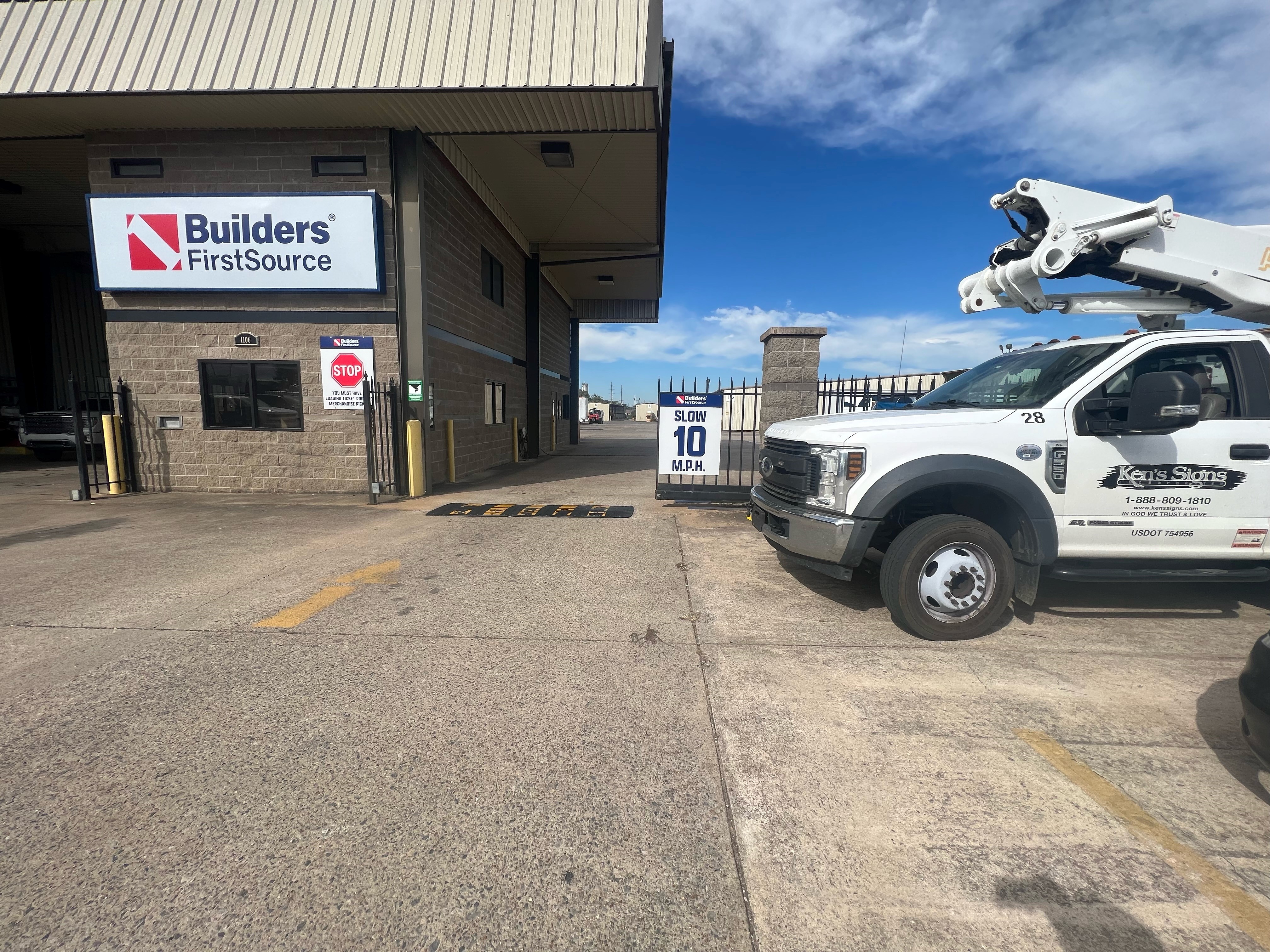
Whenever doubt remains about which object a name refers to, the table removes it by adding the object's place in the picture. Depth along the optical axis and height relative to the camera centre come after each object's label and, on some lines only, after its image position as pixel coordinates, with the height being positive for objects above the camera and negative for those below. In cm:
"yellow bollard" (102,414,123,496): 898 -59
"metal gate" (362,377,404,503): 870 -46
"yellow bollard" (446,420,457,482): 1031 -57
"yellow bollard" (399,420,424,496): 909 -75
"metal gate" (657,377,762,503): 838 -111
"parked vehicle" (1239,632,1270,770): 201 -101
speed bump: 773 -138
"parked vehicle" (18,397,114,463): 1389 -61
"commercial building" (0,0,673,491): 748 +412
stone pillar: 796 +76
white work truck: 366 -39
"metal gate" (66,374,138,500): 856 -59
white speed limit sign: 802 -20
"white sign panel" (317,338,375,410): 905 +73
